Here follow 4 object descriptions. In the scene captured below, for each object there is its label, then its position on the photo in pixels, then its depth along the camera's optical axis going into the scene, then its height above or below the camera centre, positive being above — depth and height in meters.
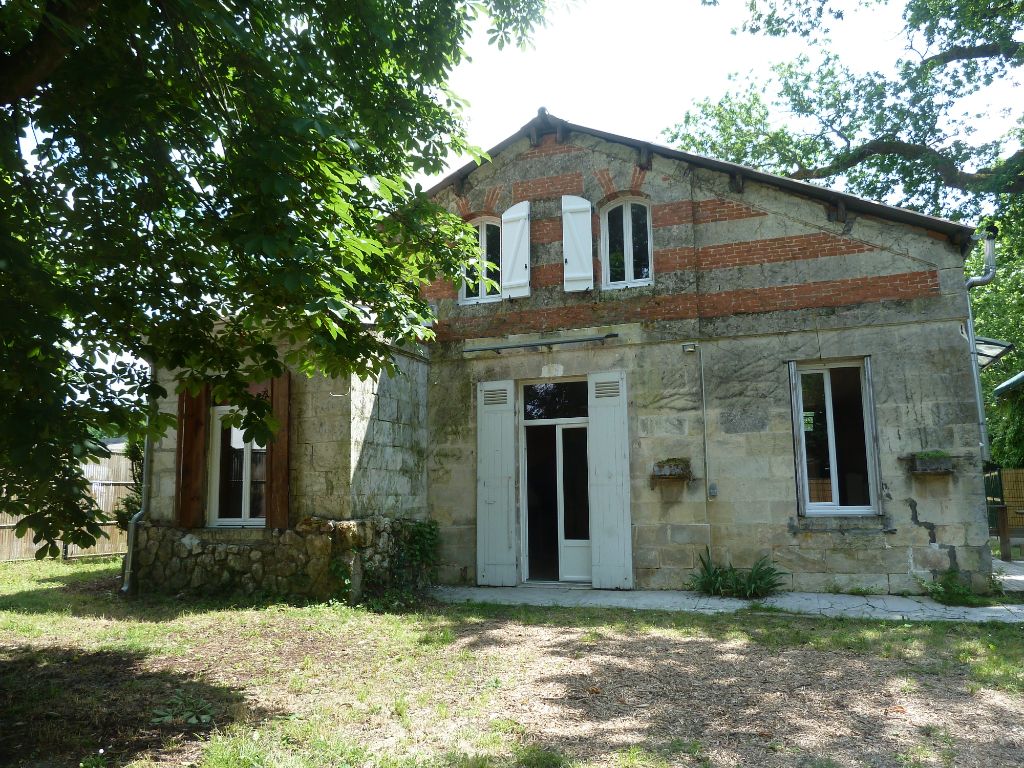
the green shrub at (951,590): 7.96 -1.36
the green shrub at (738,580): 8.55 -1.31
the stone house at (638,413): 8.62 +0.82
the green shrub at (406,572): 8.55 -1.21
